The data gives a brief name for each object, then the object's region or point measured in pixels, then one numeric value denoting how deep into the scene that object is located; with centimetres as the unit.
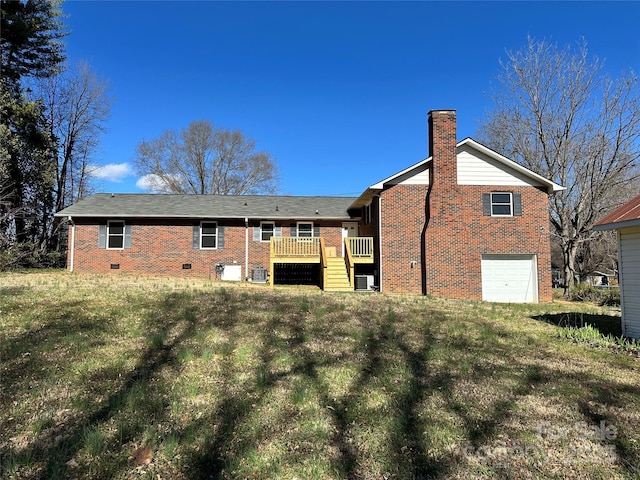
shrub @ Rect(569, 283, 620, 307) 1700
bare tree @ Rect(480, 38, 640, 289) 1945
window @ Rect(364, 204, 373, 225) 1712
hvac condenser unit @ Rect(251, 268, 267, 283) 1814
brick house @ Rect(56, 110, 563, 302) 1498
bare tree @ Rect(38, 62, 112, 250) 2516
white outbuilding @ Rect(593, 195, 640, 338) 782
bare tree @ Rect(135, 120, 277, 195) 3788
